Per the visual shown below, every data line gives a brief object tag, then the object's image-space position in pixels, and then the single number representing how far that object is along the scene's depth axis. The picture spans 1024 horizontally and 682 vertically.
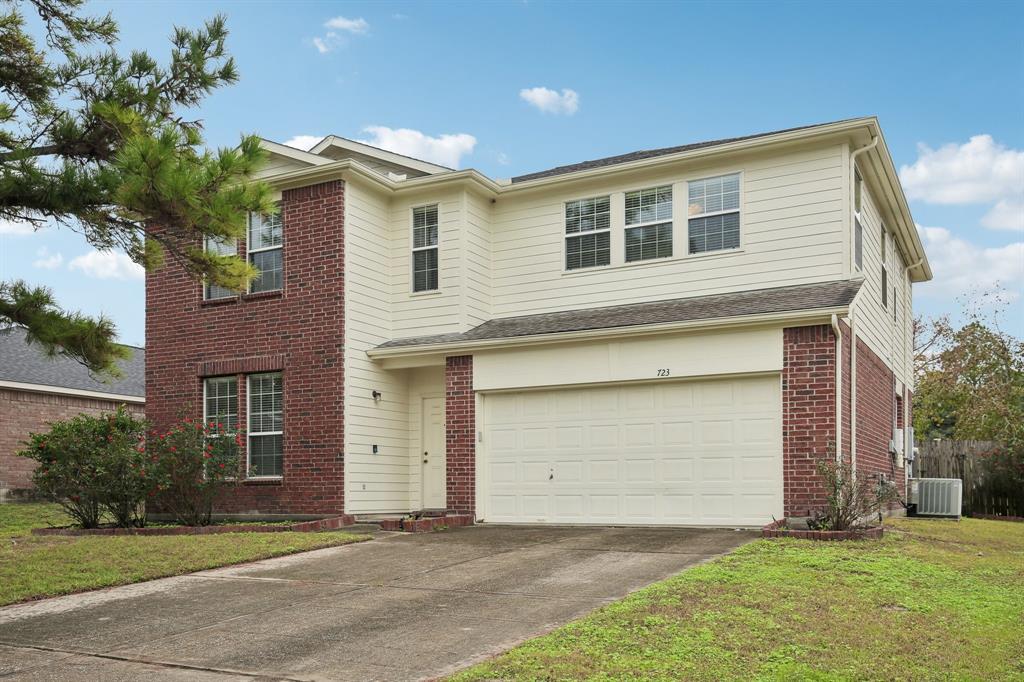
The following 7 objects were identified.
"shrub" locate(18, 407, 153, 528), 15.55
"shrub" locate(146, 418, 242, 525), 15.78
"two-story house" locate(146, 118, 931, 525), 14.23
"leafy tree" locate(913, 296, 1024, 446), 29.88
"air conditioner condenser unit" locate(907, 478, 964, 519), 18.16
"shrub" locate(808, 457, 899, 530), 12.35
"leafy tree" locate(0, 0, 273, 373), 9.05
